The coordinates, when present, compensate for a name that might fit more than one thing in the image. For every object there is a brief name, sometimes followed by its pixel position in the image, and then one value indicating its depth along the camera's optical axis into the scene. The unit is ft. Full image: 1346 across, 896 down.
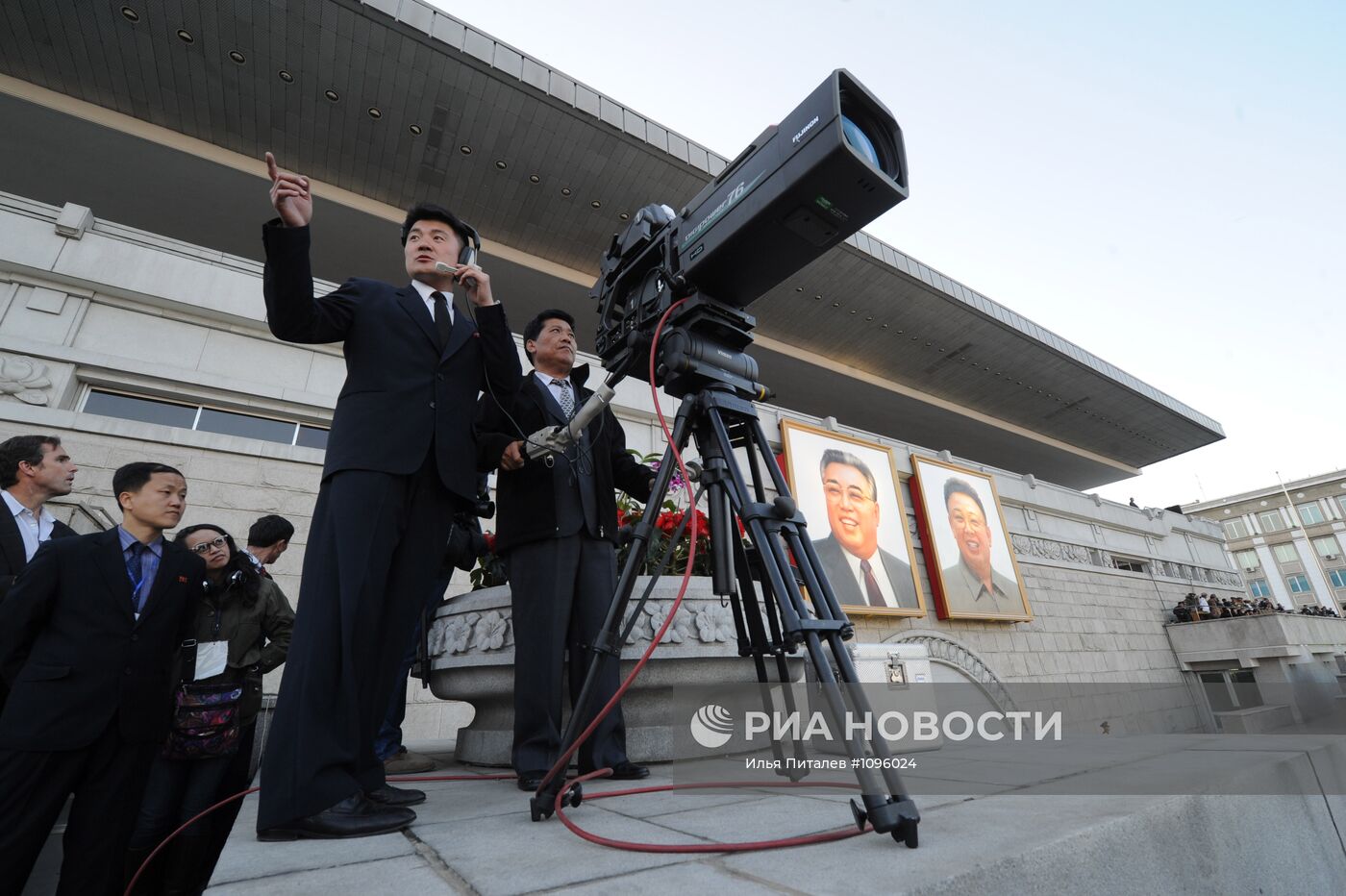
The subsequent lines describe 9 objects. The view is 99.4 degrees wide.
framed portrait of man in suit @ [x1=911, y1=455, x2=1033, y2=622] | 34.14
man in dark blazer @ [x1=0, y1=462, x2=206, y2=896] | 5.17
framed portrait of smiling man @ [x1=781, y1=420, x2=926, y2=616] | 29.60
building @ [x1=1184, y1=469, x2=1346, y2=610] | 106.11
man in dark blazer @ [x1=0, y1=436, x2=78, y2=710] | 7.45
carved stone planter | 6.64
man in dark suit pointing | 3.80
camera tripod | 2.97
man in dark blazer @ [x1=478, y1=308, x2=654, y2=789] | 5.37
